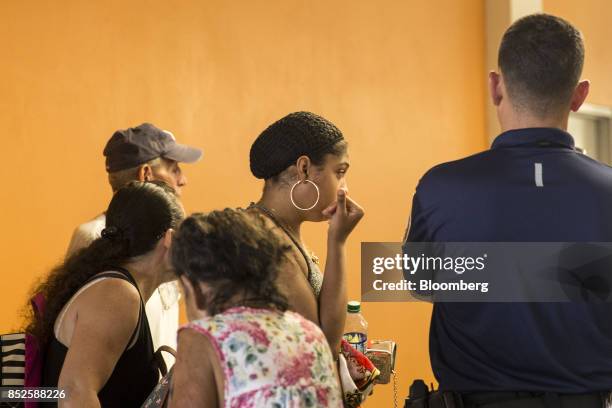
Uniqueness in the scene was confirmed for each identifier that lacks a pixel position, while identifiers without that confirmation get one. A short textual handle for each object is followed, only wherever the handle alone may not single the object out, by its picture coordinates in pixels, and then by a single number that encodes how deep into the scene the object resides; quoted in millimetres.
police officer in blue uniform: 3364
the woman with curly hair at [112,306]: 3626
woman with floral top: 3128
